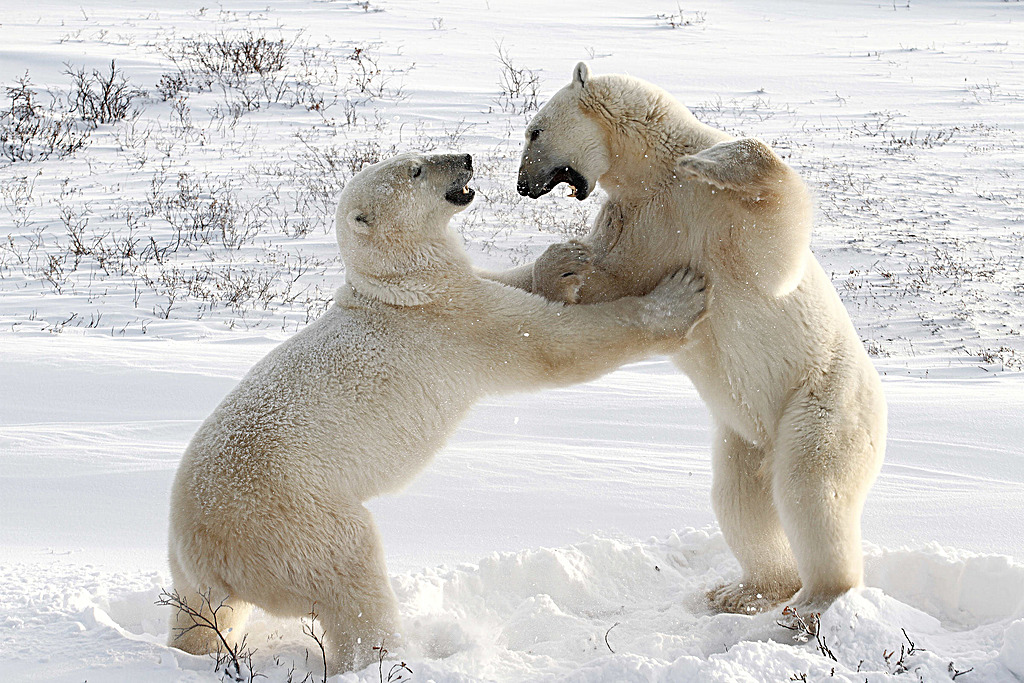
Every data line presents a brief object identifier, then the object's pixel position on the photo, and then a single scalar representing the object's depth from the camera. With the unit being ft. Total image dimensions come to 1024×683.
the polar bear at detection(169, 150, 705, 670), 18.52
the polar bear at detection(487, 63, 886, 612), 20.56
